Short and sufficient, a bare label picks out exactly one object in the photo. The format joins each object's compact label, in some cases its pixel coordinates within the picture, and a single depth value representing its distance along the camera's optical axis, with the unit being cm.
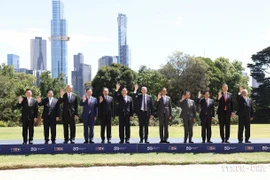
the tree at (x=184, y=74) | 4806
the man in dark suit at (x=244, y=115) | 1170
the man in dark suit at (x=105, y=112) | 1163
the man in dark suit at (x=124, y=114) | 1166
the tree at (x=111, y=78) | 4475
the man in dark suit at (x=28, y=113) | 1145
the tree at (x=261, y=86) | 4272
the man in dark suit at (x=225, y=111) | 1177
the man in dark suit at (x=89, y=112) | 1162
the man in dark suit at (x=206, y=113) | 1182
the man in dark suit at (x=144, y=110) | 1168
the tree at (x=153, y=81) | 4809
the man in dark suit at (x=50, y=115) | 1153
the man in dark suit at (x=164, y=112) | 1170
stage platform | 1097
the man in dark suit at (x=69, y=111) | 1151
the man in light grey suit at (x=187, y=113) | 1179
